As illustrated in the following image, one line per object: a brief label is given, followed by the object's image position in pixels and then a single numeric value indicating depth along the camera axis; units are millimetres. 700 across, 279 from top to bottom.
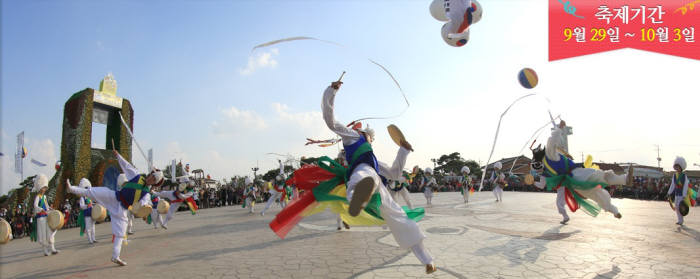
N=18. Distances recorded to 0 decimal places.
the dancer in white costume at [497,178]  17216
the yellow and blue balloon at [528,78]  8914
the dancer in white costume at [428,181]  15328
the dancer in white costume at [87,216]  9242
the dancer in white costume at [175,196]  11359
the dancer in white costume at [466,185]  17328
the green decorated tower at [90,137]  16375
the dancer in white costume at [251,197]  16734
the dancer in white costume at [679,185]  8970
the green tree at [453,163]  54656
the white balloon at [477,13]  7204
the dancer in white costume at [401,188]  11653
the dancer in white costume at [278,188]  15336
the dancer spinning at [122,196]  6645
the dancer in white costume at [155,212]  11852
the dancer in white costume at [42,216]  7953
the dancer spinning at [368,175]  3635
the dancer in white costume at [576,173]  7316
